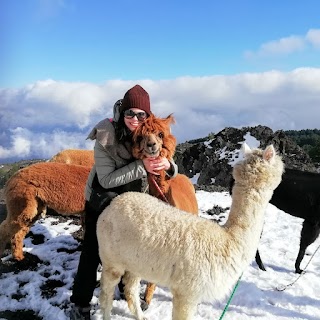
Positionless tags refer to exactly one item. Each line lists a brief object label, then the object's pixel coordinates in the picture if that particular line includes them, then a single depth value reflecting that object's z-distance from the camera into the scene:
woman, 2.97
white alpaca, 2.58
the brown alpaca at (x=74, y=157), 6.75
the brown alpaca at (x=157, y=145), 2.89
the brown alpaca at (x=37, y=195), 4.48
